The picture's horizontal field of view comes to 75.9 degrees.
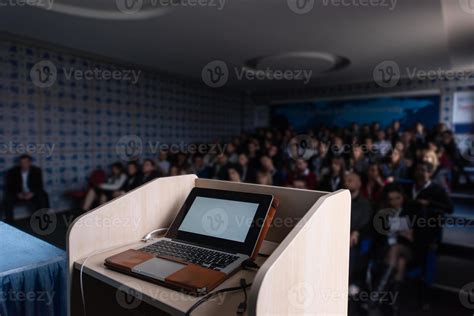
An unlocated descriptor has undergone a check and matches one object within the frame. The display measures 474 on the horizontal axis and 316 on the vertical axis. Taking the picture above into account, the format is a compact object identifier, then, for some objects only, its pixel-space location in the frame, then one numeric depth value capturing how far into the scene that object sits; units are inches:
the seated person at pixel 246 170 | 159.3
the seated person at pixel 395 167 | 139.0
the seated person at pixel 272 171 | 145.1
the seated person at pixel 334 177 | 119.0
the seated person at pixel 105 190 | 166.3
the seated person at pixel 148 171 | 155.8
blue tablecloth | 38.3
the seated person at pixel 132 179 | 160.2
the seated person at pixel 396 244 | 81.8
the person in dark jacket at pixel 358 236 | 86.4
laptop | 30.7
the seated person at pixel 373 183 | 113.2
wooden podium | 26.2
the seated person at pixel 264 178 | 130.6
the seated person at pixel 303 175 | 127.7
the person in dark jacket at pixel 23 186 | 147.2
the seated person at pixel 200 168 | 183.0
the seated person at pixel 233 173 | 134.6
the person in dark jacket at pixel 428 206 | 82.0
